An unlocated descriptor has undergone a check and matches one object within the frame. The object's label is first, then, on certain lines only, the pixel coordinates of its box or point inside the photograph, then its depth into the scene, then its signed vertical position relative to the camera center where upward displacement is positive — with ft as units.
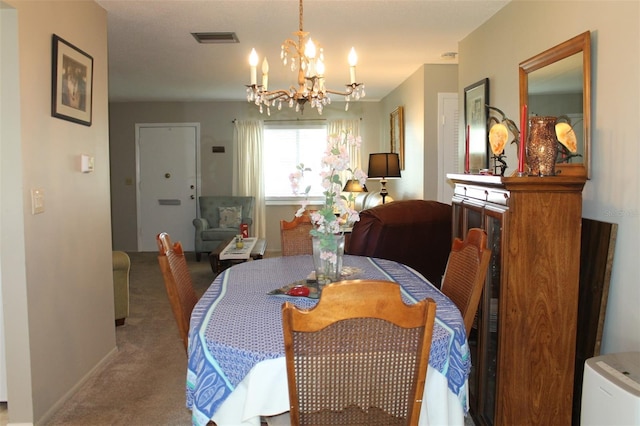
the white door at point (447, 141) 18.52 +1.55
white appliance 5.49 -2.16
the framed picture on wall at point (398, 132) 21.99 +2.30
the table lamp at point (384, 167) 21.50 +0.80
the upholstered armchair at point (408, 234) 12.75 -1.11
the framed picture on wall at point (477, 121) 12.93 +1.64
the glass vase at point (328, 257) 7.29 -0.95
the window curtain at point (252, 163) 27.27 +1.26
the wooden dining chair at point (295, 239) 11.46 -1.07
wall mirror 8.27 +1.60
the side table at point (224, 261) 18.81 -2.33
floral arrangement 6.77 -0.08
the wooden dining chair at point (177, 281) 6.75 -1.19
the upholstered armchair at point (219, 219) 24.77 -1.46
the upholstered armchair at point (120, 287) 14.12 -2.55
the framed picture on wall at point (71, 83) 9.14 +1.92
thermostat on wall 10.22 +0.51
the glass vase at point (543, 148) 7.45 +0.52
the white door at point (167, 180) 27.73 +0.45
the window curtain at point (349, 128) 27.30 +2.97
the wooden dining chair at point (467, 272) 6.75 -1.14
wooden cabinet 7.25 -1.49
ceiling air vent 13.78 +3.90
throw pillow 25.99 -1.37
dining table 5.21 -1.76
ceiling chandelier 9.46 +1.86
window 27.61 +1.98
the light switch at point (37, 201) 8.36 -0.17
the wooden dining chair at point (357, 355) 4.53 -1.45
